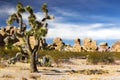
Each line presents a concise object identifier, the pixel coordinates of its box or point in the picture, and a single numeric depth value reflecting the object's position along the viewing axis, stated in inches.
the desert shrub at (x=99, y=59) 2163.8
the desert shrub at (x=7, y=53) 2193.7
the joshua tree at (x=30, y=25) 1194.6
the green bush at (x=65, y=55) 2306.2
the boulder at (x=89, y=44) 6176.2
